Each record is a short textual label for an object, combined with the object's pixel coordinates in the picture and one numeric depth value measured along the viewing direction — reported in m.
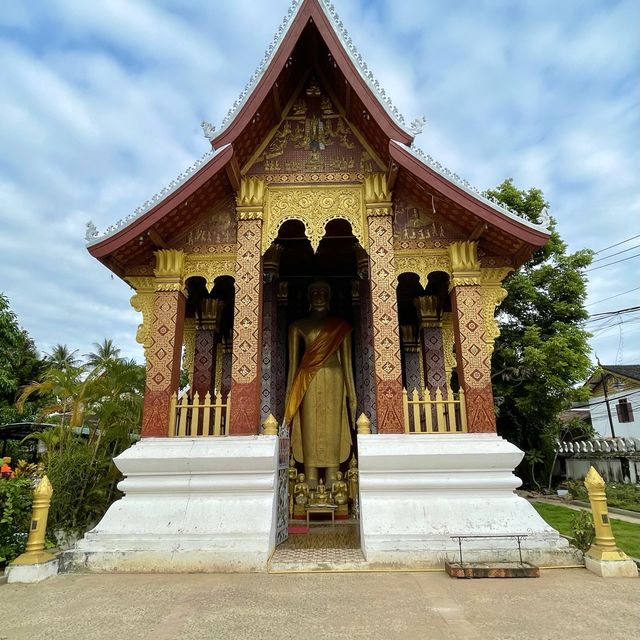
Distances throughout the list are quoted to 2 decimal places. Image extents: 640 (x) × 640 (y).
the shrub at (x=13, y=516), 5.23
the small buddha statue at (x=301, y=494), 7.30
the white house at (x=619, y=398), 26.78
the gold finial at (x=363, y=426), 5.78
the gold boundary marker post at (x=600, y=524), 4.69
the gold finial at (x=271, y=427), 5.73
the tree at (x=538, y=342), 12.97
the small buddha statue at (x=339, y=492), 7.32
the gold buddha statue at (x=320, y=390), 7.77
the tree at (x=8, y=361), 15.64
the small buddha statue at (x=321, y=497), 7.26
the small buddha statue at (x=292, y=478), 7.44
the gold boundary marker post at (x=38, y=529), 4.73
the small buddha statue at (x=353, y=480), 7.41
